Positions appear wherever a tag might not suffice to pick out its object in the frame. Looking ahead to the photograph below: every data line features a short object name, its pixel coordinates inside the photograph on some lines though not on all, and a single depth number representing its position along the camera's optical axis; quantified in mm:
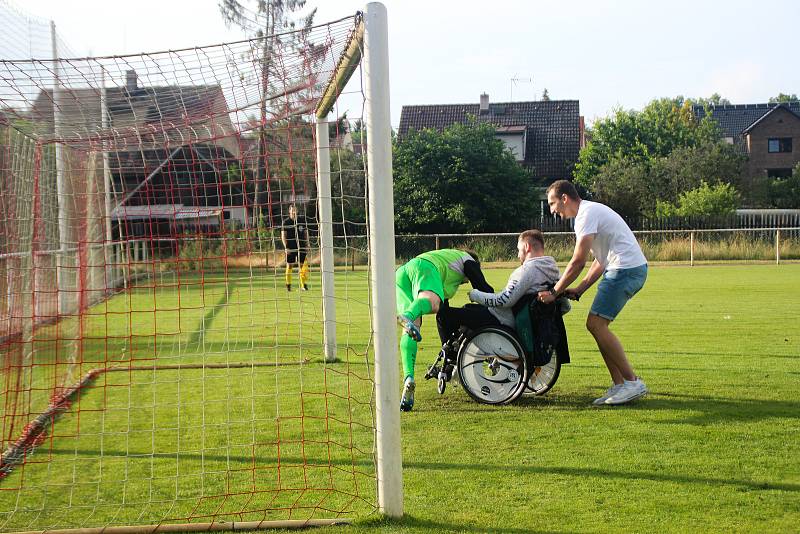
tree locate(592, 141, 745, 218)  42375
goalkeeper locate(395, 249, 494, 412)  7219
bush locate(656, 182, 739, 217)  38125
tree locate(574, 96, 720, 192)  50312
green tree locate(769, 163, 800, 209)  51938
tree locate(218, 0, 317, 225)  38219
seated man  7293
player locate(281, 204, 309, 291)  16039
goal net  4809
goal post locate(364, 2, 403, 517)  4387
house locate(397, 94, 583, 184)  52594
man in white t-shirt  7191
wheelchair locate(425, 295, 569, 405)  7184
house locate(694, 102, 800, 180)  64062
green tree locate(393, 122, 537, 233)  36594
